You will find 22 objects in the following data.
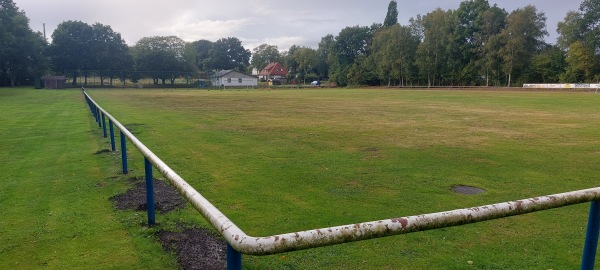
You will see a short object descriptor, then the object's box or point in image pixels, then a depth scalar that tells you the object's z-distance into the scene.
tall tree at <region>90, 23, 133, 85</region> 76.06
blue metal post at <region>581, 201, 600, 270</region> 2.64
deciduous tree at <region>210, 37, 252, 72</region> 128.48
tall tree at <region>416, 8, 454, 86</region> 79.25
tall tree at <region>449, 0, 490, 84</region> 75.00
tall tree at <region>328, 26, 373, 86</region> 101.81
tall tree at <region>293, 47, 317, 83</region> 120.38
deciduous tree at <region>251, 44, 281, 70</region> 157.25
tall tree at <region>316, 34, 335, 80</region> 119.56
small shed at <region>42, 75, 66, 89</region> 62.62
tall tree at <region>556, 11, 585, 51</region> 65.44
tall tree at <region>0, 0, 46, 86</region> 57.31
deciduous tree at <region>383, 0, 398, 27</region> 99.44
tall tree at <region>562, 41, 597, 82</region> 60.88
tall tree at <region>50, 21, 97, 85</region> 74.31
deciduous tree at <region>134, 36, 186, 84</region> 80.36
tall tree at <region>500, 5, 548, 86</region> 66.50
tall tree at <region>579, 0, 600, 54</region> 62.00
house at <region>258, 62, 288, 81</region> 132.61
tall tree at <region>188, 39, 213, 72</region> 128.25
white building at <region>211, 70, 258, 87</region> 91.38
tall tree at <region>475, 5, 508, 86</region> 69.69
